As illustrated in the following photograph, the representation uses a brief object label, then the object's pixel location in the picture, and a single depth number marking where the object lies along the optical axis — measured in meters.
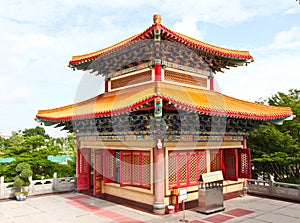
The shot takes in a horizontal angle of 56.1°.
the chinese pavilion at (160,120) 11.23
